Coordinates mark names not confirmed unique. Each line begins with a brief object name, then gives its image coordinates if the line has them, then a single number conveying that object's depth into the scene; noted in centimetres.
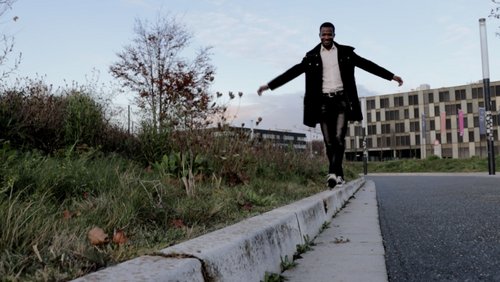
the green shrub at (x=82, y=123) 576
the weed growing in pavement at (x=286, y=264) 270
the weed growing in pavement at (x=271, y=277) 227
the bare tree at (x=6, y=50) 688
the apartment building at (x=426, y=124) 8294
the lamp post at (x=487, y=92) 2303
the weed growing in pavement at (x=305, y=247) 307
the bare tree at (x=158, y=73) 2122
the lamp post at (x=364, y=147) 3296
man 634
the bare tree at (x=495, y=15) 1450
